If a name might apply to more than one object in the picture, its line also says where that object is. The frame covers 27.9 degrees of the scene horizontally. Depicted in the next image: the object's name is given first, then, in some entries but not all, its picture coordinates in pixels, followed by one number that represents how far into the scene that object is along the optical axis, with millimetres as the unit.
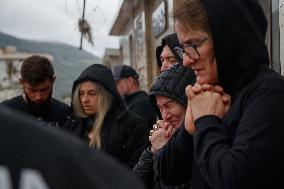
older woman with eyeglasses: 1689
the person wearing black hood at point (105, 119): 3340
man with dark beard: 3982
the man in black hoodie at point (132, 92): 4871
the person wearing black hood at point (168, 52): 2964
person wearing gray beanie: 2389
